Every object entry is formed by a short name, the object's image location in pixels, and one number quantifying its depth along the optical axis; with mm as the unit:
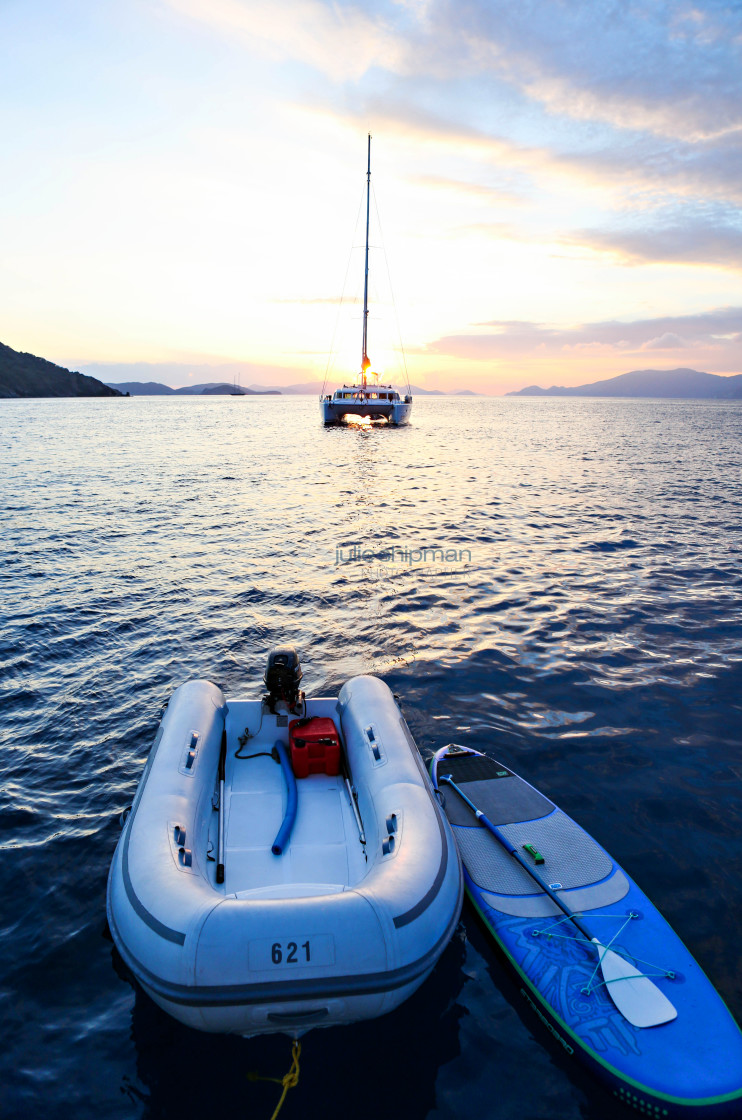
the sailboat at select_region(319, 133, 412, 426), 58906
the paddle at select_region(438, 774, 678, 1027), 4055
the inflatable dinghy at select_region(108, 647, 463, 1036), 3615
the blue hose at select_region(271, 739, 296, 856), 5383
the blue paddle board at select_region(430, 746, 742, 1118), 3764
